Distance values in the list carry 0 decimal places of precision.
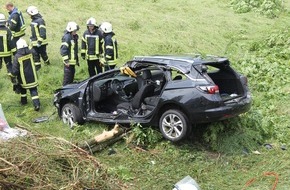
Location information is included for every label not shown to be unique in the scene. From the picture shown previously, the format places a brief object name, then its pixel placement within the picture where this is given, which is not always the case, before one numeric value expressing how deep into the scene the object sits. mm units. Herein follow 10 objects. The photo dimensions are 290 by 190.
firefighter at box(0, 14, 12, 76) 10984
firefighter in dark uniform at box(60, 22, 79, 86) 10734
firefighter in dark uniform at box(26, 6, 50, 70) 12133
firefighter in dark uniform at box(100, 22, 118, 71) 10656
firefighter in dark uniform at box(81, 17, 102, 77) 10984
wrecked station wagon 7270
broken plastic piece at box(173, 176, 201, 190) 6168
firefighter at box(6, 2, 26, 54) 12391
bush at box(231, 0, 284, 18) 18453
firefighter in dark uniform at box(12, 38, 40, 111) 9820
